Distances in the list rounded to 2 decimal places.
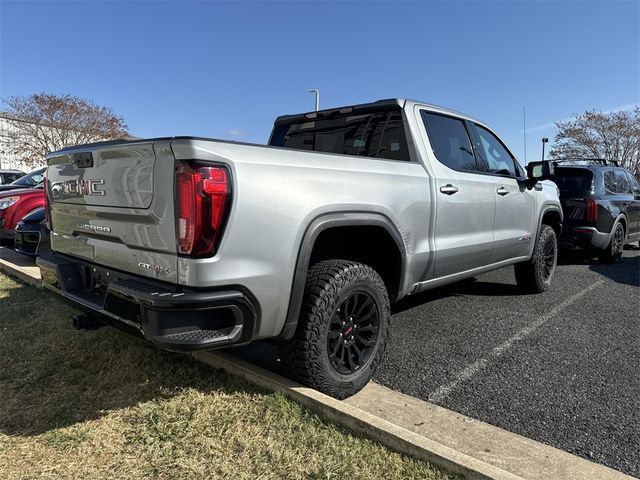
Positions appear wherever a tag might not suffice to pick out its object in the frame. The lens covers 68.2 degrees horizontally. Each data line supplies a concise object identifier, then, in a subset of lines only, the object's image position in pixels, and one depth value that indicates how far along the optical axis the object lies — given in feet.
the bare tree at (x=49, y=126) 85.10
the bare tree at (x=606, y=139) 92.73
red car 24.39
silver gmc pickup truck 7.15
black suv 24.26
